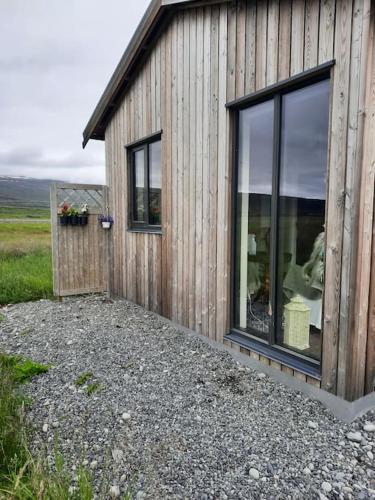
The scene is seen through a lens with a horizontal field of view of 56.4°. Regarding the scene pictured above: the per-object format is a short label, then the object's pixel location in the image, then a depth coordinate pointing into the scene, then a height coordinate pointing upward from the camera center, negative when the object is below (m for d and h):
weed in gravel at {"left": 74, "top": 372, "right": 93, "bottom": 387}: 2.82 -1.38
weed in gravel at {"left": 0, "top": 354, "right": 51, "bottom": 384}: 2.90 -1.36
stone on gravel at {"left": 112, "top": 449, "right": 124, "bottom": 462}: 1.88 -1.33
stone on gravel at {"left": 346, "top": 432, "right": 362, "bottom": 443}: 2.05 -1.34
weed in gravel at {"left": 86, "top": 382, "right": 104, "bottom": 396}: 2.66 -1.37
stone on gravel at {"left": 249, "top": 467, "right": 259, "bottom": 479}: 1.78 -1.34
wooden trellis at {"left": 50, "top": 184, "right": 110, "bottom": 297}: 5.58 -0.57
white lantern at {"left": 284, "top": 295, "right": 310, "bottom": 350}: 2.70 -0.89
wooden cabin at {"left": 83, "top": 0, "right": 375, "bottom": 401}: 2.22 +0.28
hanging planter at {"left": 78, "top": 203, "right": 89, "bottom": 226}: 5.68 -0.08
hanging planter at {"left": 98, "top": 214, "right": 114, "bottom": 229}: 5.78 -0.18
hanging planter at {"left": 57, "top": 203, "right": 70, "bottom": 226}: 5.53 -0.06
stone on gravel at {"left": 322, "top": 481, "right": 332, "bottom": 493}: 1.68 -1.34
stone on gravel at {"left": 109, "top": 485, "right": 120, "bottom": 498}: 1.63 -1.32
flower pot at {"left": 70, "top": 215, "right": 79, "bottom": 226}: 5.58 -0.15
